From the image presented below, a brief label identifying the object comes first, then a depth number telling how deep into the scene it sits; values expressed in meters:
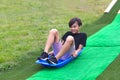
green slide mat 6.81
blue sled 7.16
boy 7.21
